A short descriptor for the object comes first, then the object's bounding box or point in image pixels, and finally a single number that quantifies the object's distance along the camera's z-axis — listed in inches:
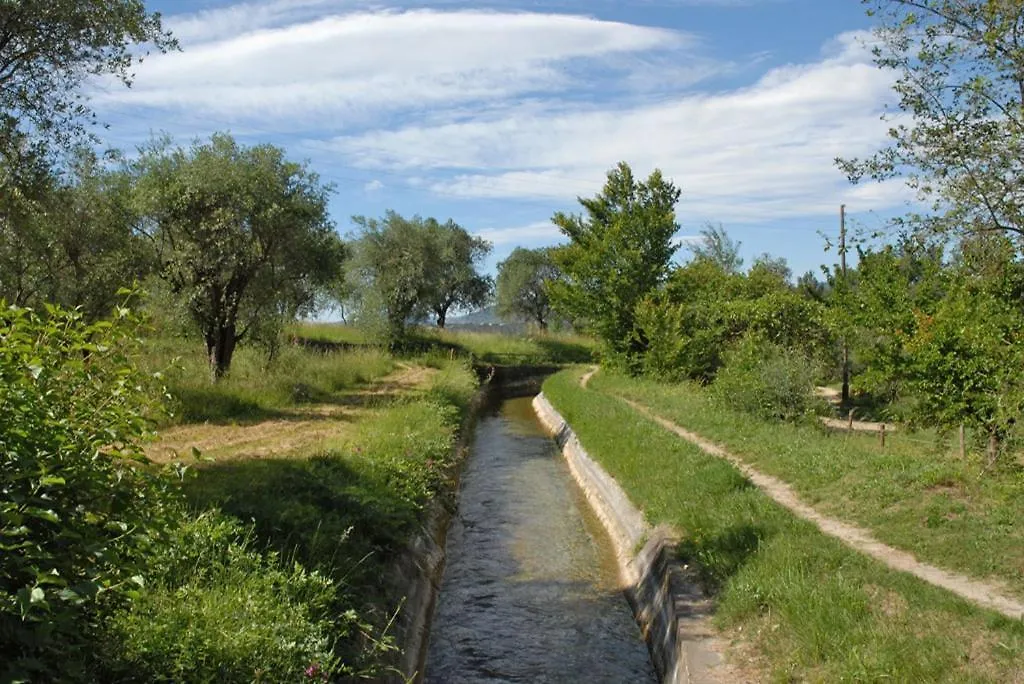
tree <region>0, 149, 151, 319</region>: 597.3
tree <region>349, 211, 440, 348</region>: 1803.6
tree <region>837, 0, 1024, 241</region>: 294.0
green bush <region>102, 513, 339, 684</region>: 183.8
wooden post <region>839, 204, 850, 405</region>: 1119.0
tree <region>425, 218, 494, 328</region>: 2103.8
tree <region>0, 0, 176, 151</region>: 394.6
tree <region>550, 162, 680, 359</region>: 1307.8
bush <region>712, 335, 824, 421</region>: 694.5
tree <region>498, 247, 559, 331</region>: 2792.8
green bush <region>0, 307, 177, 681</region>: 130.5
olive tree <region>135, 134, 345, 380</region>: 786.2
